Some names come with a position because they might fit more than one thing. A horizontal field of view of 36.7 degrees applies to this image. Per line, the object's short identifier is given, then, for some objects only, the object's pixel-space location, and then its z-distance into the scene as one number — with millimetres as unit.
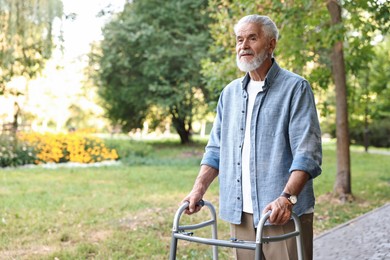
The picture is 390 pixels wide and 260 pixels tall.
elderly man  2740
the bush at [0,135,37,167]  15555
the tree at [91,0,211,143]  20453
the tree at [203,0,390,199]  8914
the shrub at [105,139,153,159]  18875
